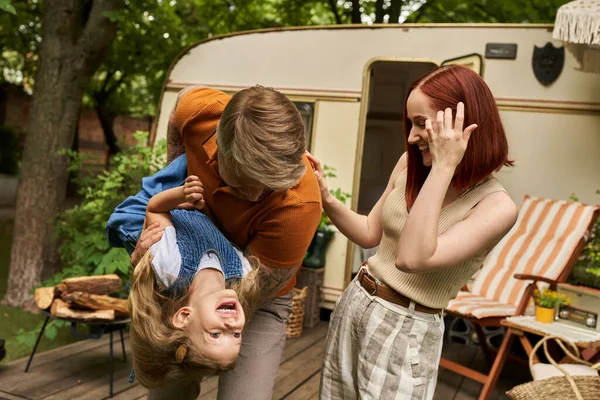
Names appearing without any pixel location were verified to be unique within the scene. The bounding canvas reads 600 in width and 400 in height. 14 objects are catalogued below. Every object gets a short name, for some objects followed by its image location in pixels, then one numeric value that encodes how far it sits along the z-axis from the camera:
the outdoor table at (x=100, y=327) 3.95
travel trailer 5.17
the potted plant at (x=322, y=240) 5.75
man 1.65
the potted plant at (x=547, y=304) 4.27
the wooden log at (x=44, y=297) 4.10
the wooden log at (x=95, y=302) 4.02
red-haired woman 1.67
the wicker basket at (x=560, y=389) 2.80
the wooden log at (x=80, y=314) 3.95
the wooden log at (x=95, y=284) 4.15
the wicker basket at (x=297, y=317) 5.43
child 1.62
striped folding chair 4.42
